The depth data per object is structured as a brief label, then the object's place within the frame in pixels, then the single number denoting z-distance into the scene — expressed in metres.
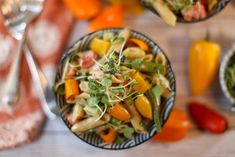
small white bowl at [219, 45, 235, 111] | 0.91
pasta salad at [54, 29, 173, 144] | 0.79
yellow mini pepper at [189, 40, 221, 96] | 0.94
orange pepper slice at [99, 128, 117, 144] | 0.86
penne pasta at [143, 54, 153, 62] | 0.87
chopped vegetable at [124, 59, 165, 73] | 0.84
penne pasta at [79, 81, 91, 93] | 0.83
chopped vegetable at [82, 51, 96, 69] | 0.86
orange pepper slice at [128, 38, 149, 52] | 0.88
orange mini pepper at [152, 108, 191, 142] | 0.91
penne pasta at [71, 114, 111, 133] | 0.82
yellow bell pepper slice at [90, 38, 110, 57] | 0.87
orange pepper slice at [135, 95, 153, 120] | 0.81
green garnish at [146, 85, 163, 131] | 0.83
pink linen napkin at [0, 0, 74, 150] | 0.91
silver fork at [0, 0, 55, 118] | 0.92
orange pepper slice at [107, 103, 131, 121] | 0.80
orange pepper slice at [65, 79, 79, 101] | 0.84
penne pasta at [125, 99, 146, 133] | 0.82
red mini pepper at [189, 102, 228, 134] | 0.93
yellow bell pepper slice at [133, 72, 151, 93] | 0.81
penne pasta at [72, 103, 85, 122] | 0.85
